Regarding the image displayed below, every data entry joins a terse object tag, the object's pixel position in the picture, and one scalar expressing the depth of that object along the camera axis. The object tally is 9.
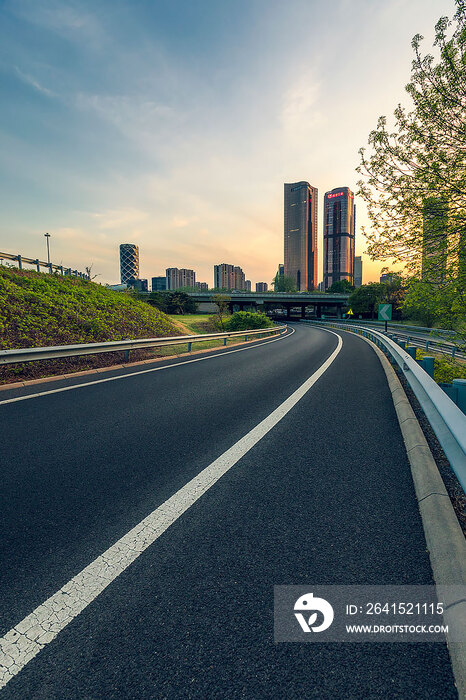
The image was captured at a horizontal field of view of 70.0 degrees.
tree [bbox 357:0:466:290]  8.16
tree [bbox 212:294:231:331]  34.38
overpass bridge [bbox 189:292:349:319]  78.94
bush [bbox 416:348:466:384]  9.60
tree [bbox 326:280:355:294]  148.90
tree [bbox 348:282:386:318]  75.79
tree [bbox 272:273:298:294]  187.12
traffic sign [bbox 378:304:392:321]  19.58
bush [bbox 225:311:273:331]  35.25
